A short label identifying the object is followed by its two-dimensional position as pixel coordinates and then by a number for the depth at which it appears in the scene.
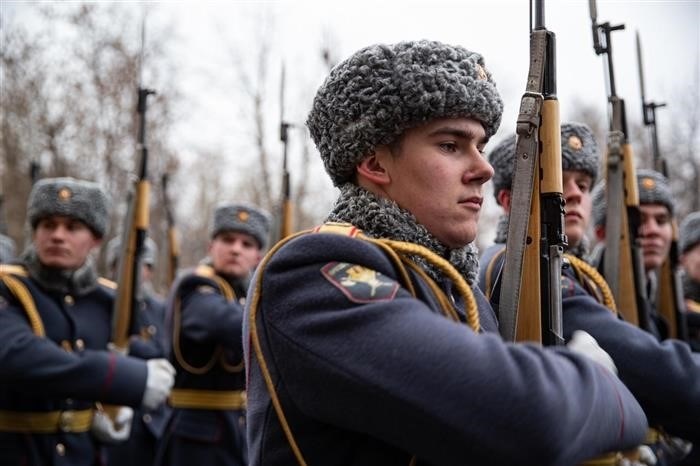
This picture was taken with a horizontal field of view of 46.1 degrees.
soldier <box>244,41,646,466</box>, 1.71
